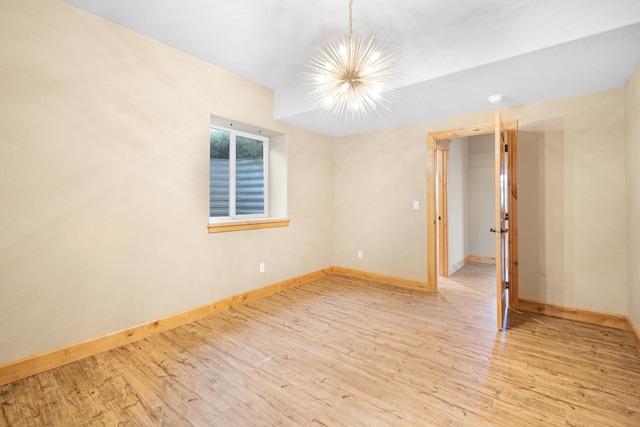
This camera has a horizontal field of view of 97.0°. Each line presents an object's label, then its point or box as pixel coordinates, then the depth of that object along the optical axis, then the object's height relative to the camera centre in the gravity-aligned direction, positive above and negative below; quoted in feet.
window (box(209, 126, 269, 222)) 11.09 +1.76
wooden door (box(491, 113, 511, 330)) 8.55 -0.07
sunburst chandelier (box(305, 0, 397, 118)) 5.65 +2.88
